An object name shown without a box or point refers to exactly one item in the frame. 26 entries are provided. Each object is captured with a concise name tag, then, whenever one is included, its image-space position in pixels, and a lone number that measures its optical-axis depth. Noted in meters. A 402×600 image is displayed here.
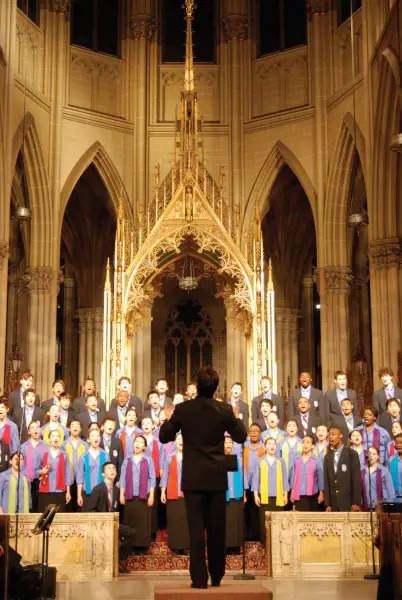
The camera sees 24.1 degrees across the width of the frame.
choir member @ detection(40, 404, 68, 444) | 11.09
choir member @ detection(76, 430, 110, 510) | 10.34
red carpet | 9.98
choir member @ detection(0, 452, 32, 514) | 9.88
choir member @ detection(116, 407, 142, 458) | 11.04
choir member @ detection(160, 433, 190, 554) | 10.30
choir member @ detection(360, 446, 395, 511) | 10.08
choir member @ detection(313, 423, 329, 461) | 10.61
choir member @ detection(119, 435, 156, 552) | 10.47
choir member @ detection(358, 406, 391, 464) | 10.70
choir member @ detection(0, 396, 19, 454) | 10.95
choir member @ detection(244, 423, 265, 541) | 10.73
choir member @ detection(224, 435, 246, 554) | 10.59
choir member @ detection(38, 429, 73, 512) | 10.34
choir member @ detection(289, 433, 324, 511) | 10.40
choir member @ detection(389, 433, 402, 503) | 10.13
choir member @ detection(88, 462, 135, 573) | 10.07
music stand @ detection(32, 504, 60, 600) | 6.95
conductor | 5.69
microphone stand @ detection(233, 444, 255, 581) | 8.31
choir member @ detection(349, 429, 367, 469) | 10.46
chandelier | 17.38
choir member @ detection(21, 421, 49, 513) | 10.42
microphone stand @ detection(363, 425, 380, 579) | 8.64
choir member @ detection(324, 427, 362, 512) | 10.05
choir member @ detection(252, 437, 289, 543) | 10.50
